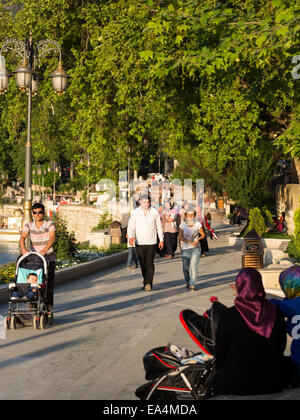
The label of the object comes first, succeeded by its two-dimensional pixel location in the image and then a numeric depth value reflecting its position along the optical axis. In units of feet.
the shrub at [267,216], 101.04
